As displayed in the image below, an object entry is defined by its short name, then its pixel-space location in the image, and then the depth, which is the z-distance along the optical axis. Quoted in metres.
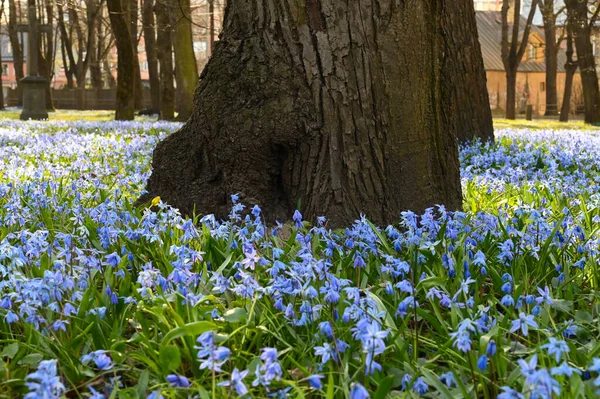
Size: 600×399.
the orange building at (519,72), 64.25
